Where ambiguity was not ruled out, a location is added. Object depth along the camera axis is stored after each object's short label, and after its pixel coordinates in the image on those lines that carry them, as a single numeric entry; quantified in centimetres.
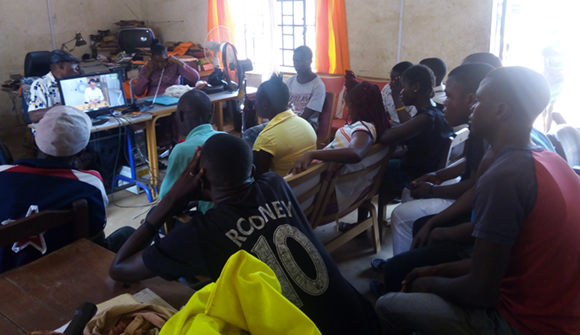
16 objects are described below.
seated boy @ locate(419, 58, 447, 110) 322
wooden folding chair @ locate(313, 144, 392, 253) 213
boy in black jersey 114
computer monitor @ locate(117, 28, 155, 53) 671
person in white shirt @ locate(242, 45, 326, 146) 374
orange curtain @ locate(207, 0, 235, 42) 650
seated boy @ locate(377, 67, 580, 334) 106
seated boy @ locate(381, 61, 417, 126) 274
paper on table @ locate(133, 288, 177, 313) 114
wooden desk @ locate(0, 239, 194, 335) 110
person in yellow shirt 213
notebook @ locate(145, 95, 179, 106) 389
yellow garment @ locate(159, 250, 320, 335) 76
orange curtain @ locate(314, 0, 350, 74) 517
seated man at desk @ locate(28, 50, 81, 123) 348
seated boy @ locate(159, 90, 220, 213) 195
